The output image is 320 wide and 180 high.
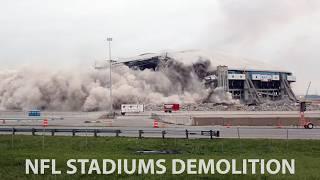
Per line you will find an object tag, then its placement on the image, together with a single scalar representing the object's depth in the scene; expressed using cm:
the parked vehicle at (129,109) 9000
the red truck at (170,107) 9569
